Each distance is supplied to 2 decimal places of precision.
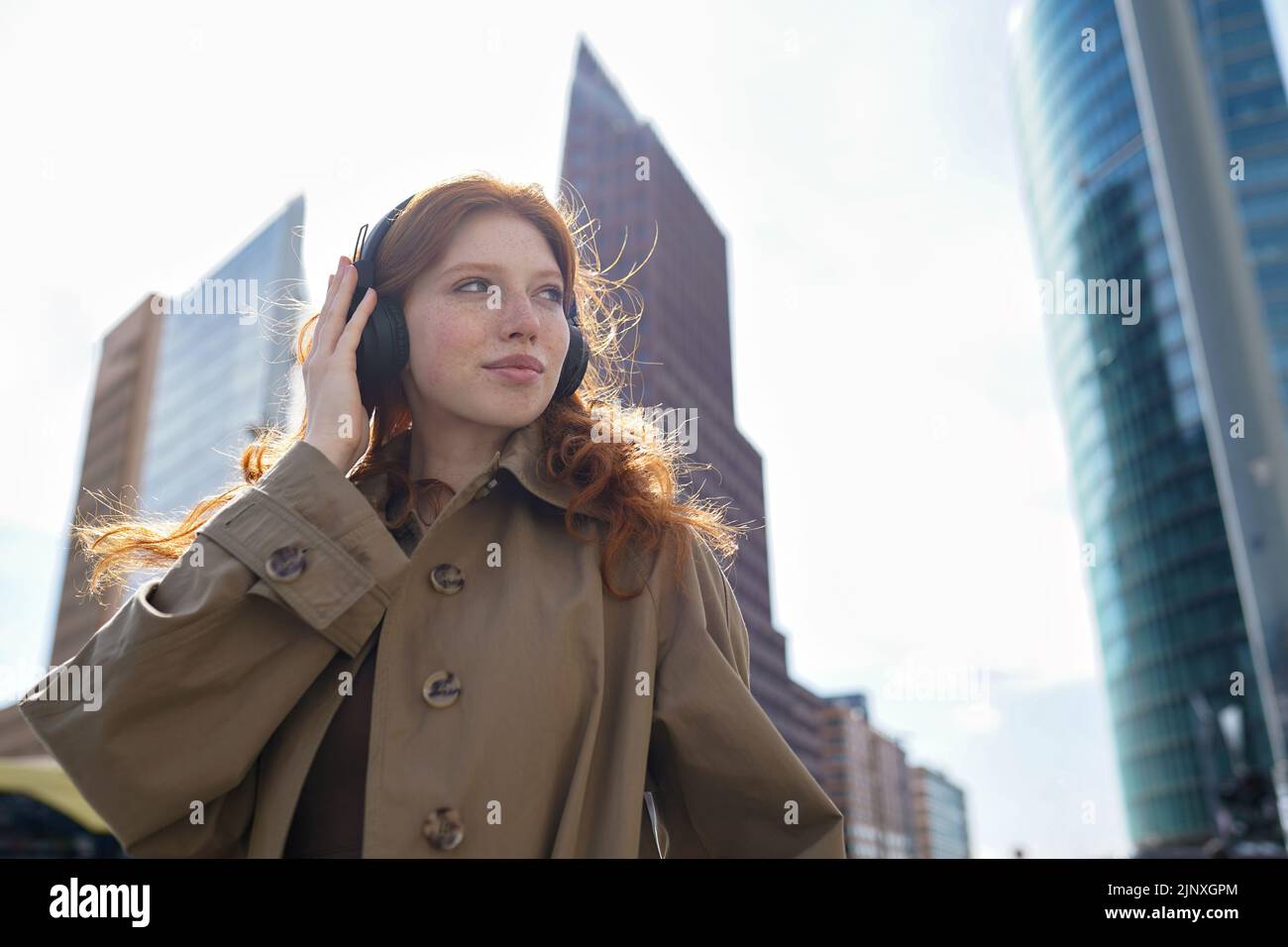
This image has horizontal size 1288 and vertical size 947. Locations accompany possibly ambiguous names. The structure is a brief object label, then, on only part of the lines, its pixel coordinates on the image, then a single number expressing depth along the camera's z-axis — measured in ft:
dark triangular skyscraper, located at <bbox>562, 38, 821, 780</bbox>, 123.54
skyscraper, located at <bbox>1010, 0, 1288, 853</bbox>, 191.21
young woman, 4.99
